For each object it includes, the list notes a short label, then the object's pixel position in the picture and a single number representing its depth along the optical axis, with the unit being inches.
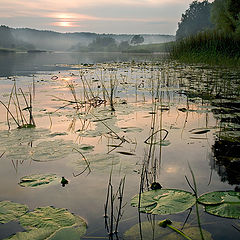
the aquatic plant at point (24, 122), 122.3
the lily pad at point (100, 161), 81.5
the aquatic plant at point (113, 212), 53.6
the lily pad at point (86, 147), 94.9
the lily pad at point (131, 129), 115.5
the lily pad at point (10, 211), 56.7
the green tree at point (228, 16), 876.0
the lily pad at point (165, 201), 58.0
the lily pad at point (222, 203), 56.7
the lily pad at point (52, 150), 88.9
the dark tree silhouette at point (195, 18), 2610.7
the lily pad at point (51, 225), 50.3
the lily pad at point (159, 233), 50.9
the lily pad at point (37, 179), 71.9
